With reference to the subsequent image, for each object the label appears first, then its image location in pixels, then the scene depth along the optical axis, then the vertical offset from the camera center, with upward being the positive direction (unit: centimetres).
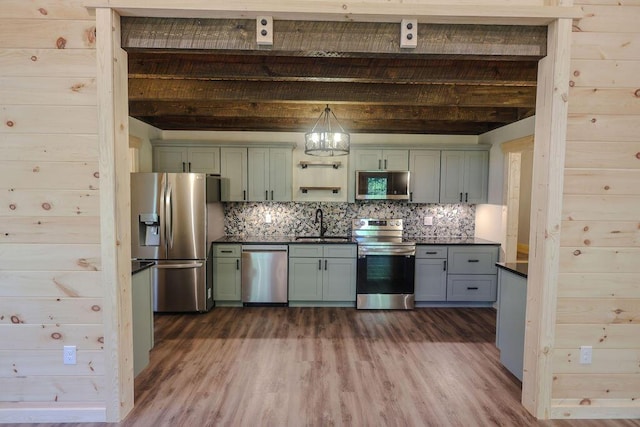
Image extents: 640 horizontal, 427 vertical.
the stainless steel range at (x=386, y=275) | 408 -100
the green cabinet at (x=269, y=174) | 437 +31
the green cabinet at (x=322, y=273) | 411 -99
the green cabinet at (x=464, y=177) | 445 +31
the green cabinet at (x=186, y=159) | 430 +49
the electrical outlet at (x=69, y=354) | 195 -99
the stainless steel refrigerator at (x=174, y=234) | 372 -47
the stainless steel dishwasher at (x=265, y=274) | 411 -101
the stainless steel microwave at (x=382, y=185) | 436 +17
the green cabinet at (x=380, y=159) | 442 +54
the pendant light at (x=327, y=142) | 289 +51
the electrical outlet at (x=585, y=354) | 204 -99
